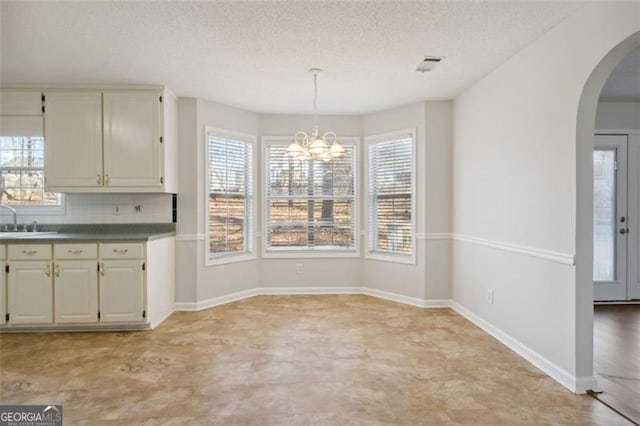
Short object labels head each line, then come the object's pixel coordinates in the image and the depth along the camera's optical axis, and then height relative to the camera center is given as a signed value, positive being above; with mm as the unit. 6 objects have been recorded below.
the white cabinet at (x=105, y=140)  3947 +724
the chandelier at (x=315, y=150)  3535 +564
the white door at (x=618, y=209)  4781 -15
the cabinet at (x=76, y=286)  3633 -757
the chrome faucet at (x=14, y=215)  4120 -71
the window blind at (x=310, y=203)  5258 +74
